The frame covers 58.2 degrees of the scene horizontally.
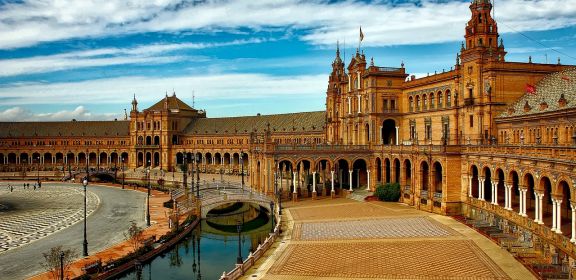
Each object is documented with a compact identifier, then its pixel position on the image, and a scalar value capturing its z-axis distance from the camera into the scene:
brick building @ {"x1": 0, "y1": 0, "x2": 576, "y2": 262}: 43.10
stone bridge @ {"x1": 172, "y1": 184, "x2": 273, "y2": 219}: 63.24
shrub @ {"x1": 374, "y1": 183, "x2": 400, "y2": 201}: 65.94
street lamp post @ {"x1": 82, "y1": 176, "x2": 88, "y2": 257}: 42.22
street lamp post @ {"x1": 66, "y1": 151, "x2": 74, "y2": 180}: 138.35
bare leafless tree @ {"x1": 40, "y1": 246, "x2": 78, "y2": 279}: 34.38
